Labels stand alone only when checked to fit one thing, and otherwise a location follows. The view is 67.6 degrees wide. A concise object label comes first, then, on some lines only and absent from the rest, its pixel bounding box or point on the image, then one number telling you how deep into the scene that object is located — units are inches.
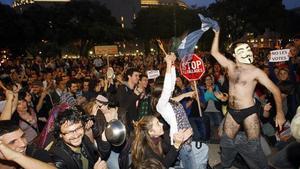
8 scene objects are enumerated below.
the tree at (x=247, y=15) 1093.4
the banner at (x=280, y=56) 215.2
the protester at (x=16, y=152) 65.6
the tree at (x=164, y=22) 1280.8
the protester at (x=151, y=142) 94.1
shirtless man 120.8
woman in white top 116.5
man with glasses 82.2
